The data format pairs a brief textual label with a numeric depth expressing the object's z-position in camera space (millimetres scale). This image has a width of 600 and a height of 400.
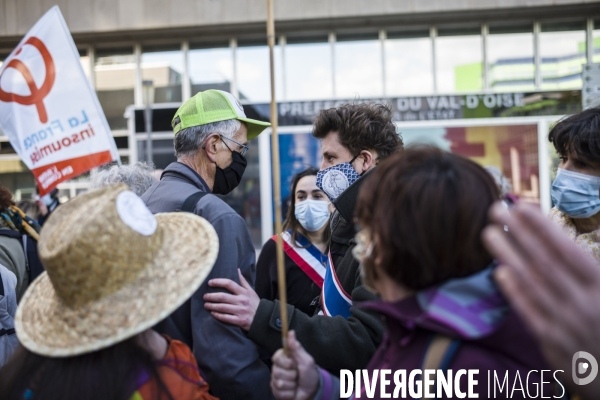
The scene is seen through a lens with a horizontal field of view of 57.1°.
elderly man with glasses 2082
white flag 3416
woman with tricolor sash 3990
